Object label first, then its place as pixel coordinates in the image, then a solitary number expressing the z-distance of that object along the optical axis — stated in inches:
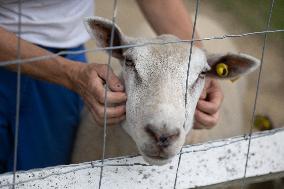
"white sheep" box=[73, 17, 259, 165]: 54.8
